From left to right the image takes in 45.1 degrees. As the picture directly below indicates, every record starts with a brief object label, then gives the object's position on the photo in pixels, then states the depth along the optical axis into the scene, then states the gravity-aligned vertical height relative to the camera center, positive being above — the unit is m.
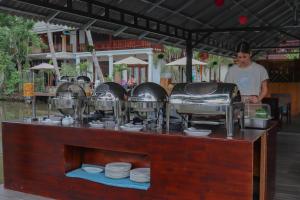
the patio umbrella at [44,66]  18.91 +1.31
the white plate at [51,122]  3.20 -0.28
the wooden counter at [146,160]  2.37 -0.56
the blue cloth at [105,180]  2.82 -0.73
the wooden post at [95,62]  15.72 +1.31
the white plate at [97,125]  2.98 -0.28
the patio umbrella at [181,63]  15.62 +1.23
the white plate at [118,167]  2.98 -0.64
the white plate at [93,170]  3.15 -0.69
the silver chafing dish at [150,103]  2.88 -0.10
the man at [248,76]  3.38 +0.14
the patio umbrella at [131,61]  17.30 +1.42
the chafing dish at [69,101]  3.28 -0.09
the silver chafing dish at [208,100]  2.45 -0.07
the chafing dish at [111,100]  3.00 -0.08
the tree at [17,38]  16.91 +2.60
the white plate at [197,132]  2.51 -0.29
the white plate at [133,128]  2.78 -0.29
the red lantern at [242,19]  6.87 +1.36
